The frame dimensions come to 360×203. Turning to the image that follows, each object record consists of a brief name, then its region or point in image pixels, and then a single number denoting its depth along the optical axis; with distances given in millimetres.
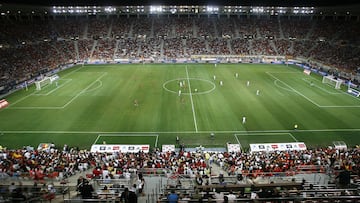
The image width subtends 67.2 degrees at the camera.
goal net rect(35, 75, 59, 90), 45406
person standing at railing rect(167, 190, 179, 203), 11070
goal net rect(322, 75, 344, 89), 45809
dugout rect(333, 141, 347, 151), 25938
